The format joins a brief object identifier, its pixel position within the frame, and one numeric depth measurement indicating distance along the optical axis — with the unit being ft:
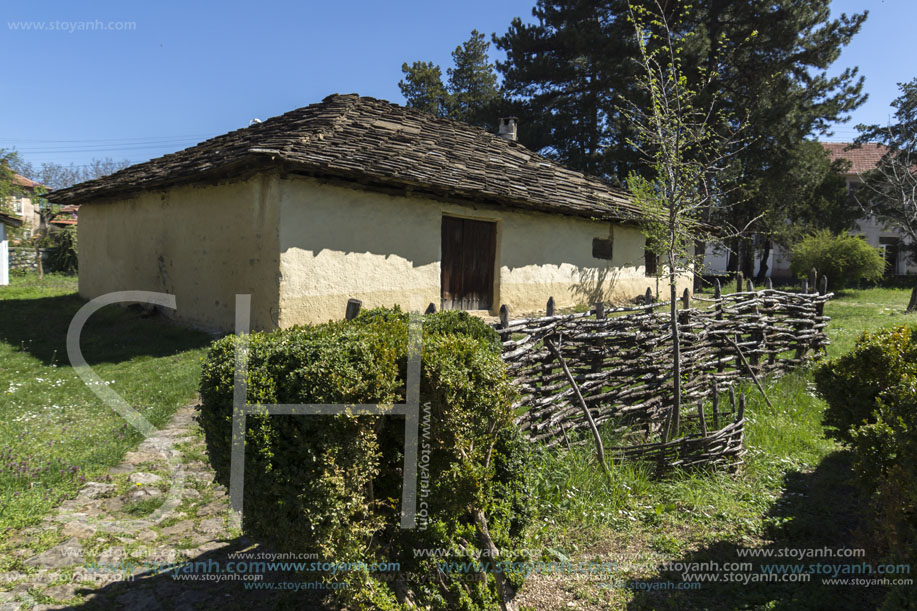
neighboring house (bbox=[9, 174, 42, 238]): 130.11
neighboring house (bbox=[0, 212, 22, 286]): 65.82
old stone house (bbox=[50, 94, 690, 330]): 27.32
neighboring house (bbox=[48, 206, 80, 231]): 97.10
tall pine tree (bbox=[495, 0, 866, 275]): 62.03
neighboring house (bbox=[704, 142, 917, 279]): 96.22
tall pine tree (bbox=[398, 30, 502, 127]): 108.27
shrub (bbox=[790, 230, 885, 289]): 61.57
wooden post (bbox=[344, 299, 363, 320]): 13.98
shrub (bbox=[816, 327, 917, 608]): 9.05
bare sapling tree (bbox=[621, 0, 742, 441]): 17.83
